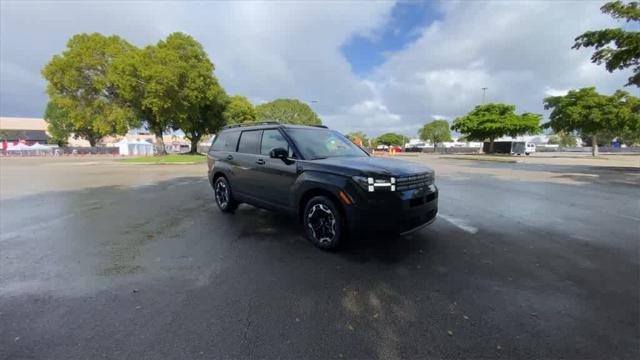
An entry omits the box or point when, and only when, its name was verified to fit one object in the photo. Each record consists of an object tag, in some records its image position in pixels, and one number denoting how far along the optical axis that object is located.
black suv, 3.88
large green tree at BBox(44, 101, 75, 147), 61.72
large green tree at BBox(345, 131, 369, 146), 114.50
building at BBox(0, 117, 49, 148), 81.56
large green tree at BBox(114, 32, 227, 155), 27.55
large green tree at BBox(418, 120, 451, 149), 85.06
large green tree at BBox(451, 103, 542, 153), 39.47
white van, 45.84
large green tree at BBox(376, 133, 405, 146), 109.44
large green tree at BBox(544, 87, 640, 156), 27.00
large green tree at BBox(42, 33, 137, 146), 30.05
